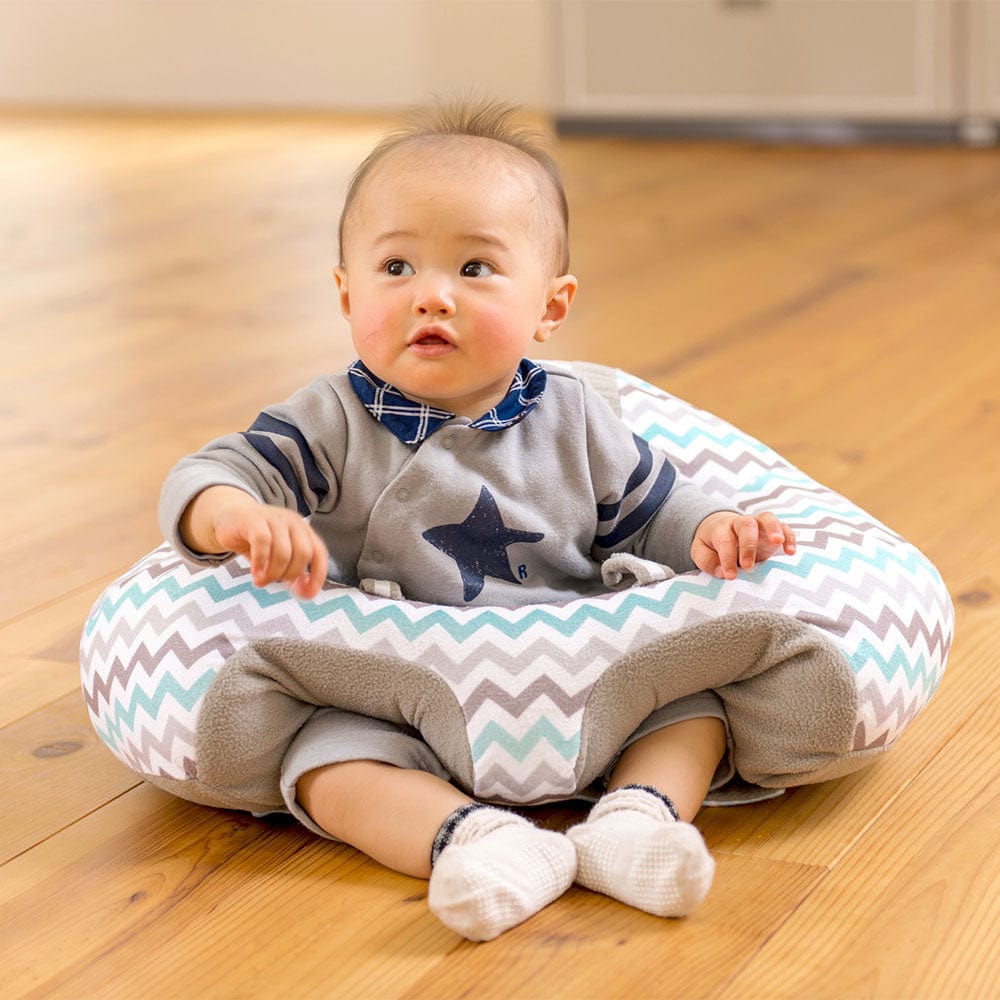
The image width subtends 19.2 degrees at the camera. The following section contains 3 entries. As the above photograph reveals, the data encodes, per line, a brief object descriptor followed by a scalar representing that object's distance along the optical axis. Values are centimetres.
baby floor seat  156
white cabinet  429
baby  153
